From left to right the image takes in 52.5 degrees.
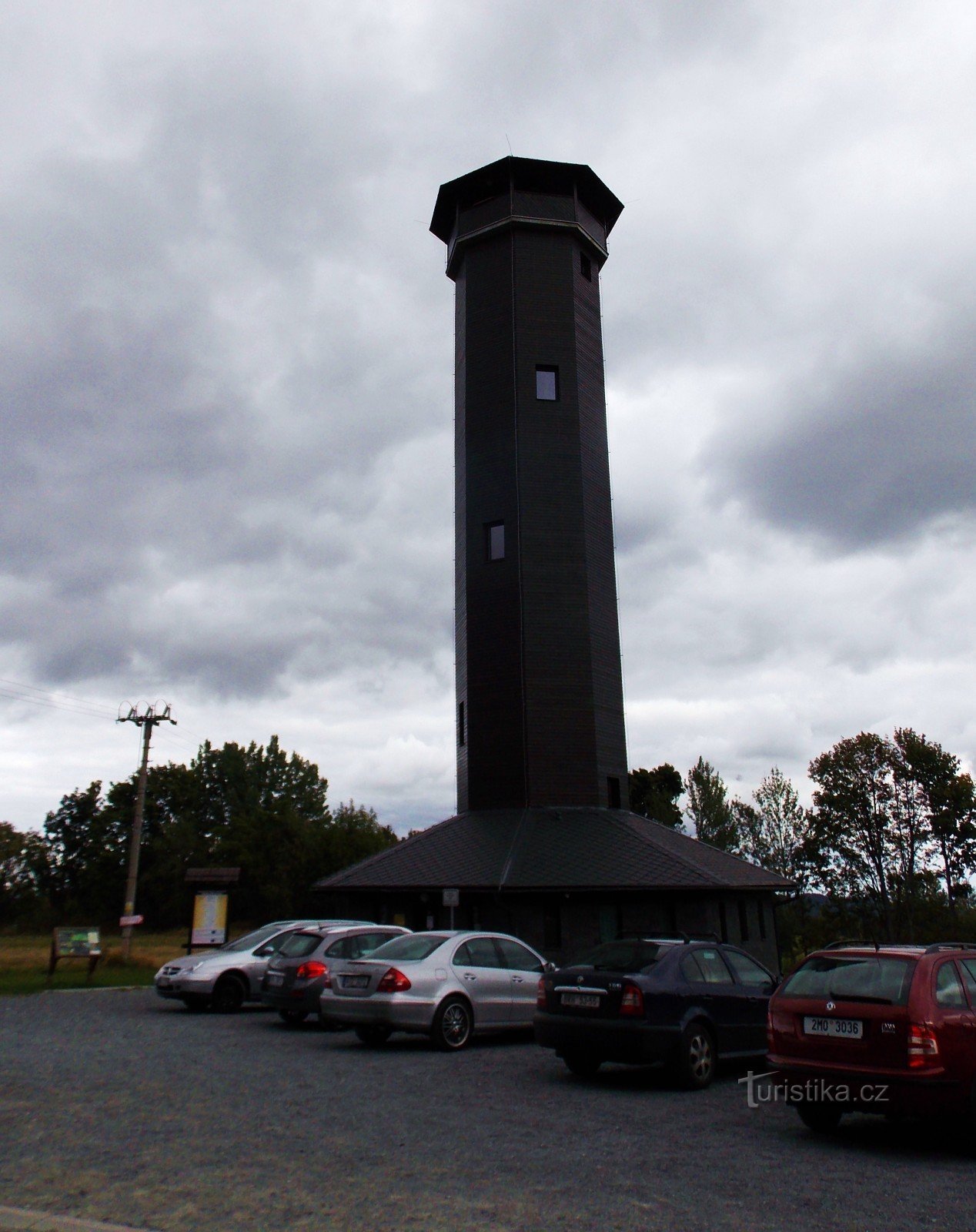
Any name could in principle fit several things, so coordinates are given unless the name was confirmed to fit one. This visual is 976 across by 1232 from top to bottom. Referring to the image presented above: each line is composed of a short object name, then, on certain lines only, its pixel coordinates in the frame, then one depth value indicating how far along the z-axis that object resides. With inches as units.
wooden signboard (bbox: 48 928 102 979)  938.1
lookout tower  919.7
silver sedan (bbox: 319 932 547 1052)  469.4
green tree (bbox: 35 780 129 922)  2856.8
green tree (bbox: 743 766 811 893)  2212.1
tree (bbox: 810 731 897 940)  2105.1
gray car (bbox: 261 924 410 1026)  567.8
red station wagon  264.8
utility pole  1127.0
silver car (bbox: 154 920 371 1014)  647.8
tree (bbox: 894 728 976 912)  2041.1
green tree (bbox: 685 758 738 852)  2313.6
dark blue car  367.2
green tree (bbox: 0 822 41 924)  3093.0
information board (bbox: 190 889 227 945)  981.8
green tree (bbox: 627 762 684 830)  2385.6
